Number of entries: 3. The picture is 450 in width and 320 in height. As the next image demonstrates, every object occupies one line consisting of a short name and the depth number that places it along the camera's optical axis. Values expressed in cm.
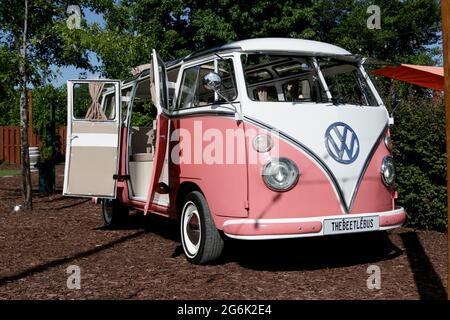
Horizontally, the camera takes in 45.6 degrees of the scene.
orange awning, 867
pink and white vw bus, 504
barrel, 2199
